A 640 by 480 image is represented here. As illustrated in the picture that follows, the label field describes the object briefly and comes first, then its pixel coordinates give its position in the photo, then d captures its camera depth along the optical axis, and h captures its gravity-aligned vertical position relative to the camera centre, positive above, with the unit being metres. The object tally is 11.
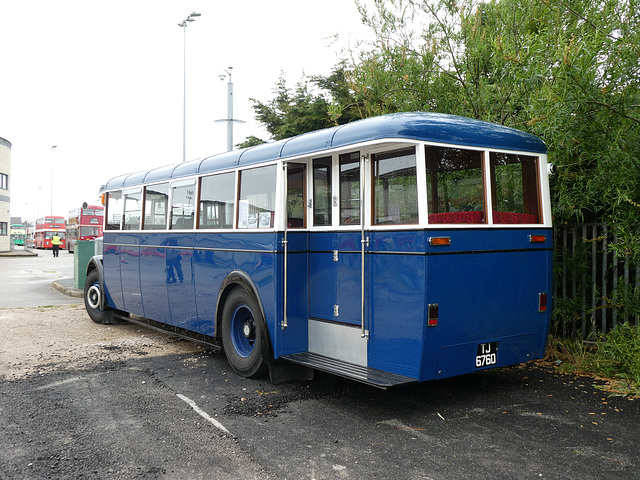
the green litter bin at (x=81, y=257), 15.44 -0.30
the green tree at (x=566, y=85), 5.64 +1.88
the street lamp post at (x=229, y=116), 14.43 +3.42
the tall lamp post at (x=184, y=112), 20.55 +5.14
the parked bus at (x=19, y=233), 74.79 +1.90
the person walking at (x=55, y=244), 37.69 +0.14
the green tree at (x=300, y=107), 17.51 +4.67
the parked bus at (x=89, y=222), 37.09 +1.61
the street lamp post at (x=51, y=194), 54.46 +5.17
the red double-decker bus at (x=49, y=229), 54.16 +1.69
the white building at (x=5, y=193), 44.66 +4.34
